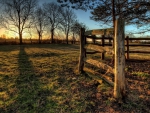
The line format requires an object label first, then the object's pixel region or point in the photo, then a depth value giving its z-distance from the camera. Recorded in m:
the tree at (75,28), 34.25
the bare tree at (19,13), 27.91
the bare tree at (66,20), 34.47
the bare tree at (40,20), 31.61
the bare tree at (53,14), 33.55
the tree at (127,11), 5.09
